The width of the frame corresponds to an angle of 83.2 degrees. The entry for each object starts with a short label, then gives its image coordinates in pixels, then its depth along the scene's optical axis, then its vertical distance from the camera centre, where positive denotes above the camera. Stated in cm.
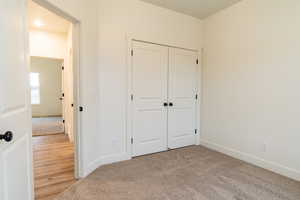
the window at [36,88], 752 +16
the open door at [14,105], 105 -9
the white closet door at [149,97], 296 -10
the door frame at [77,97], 221 -7
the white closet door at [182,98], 334 -12
